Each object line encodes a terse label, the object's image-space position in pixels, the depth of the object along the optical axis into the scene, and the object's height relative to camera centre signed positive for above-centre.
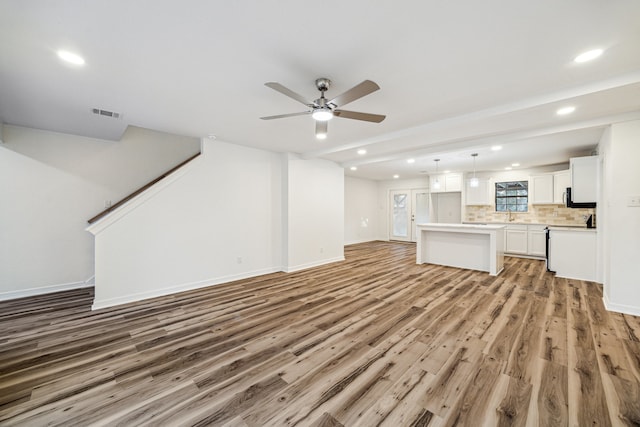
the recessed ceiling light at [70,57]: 2.04 +1.31
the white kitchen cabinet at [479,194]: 7.35 +0.55
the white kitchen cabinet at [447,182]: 7.82 +0.97
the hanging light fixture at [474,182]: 6.01 +0.75
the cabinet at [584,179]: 4.56 +0.63
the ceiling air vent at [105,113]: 3.18 +1.30
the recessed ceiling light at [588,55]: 2.01 +1.31
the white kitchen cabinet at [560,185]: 5.98 +0.67
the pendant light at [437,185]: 7.16 +0.78
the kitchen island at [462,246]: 4.98 -0.76
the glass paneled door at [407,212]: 9.40 -0.01
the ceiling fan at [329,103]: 2.01 +1.00
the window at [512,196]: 7.00 +0.47
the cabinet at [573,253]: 4.51 -0.77
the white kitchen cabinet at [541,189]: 6.31 +0.60
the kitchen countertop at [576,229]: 4.55 -0.32
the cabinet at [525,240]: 6.31 -0.73
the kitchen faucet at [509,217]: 7.14 -0.14
